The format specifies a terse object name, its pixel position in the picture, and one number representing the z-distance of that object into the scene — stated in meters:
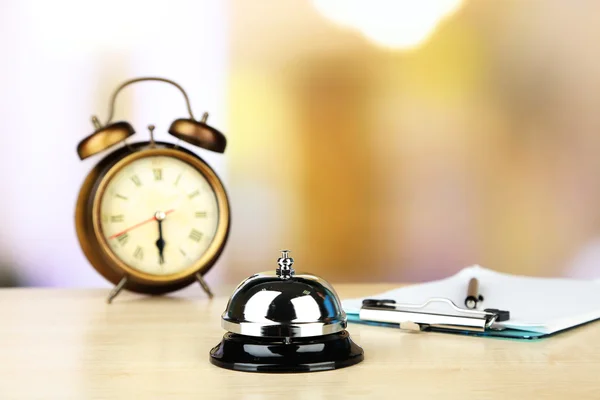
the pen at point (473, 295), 1.02
